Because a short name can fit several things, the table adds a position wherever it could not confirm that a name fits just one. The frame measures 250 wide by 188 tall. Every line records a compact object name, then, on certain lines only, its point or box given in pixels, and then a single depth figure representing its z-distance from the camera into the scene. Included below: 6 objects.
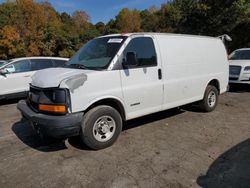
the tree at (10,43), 26.52
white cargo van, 2.94
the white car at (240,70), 6.86
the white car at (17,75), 6.07
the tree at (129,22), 41.47
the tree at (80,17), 47.90
